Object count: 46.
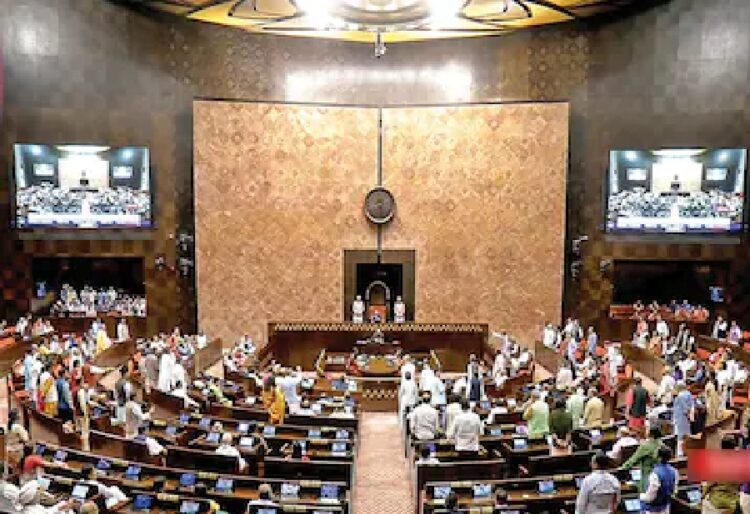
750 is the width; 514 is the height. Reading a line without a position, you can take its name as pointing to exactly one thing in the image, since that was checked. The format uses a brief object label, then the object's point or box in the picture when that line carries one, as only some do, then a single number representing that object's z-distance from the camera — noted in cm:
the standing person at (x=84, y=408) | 1155
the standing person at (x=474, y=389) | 1369
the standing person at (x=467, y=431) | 978
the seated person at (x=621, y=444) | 927
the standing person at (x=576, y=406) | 1140
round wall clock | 2219
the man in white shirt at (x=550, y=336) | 1956
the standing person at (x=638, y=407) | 1179
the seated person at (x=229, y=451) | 935
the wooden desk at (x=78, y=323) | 2047
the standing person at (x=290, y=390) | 1244
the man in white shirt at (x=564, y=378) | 1405
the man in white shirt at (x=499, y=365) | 1598
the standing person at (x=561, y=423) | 1037
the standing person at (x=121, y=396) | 1162
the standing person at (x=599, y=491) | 670
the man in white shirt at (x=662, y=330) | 1934
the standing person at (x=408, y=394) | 1297
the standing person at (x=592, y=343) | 1788
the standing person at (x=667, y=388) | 1263
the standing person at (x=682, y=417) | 1077
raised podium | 2023
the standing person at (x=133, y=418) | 1084
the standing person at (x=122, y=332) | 1980
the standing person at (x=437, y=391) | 1315
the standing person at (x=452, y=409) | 1043
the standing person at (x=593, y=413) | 1136
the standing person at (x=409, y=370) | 1340
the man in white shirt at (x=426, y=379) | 1330
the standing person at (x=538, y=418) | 1055
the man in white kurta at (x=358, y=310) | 2211
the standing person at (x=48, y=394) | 1212
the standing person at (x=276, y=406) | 1178
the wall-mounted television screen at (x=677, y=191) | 2022
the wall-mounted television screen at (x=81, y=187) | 2036
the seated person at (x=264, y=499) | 750
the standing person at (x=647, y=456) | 749
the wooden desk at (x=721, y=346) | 1661
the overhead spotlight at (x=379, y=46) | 1927
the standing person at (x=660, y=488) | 696
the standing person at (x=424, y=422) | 1082
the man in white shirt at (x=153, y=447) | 984
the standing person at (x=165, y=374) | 1388
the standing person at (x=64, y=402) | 1177
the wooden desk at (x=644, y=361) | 1675
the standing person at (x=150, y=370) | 1471
